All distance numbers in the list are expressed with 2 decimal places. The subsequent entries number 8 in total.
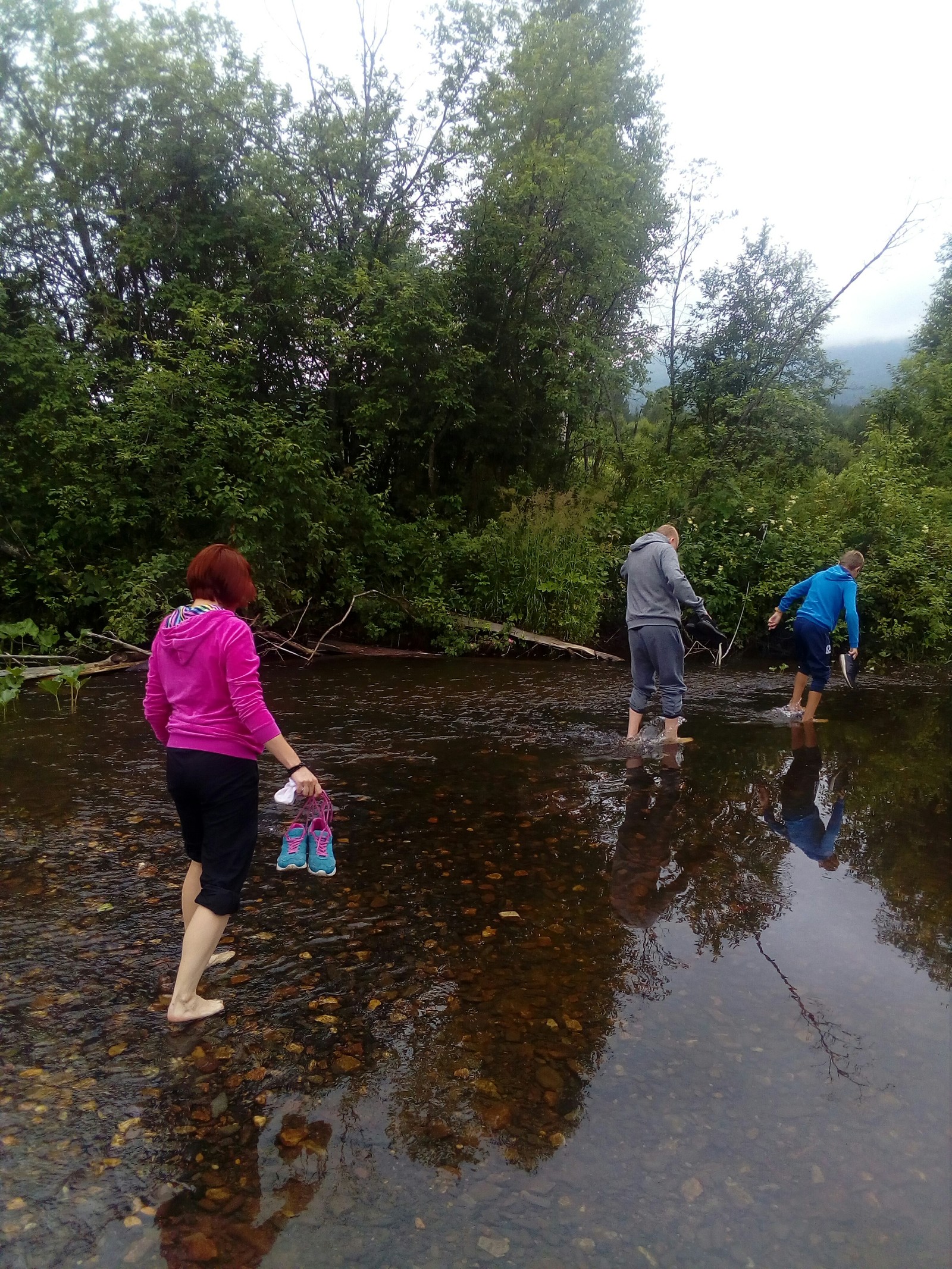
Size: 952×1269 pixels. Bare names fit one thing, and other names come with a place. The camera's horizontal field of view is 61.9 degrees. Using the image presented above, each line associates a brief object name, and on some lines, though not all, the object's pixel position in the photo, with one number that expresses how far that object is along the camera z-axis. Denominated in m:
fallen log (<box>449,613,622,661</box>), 13.74
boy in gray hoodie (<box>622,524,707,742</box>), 7.62
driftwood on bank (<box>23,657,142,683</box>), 10.89
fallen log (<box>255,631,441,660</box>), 13.56
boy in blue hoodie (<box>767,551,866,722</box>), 8.82
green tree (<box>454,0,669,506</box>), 15.93
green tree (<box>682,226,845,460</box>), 18.69
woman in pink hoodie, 3.18
